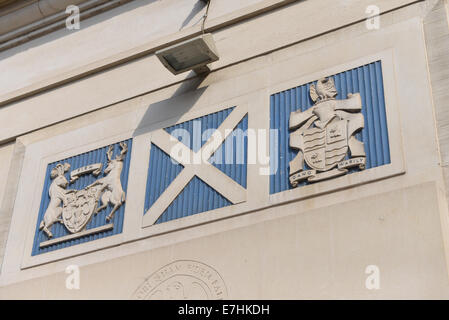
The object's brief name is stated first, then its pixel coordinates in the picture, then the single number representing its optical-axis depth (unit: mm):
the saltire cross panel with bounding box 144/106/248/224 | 10922
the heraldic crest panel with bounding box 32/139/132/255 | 11672
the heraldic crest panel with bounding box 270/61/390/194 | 10133
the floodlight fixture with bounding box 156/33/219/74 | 11594
